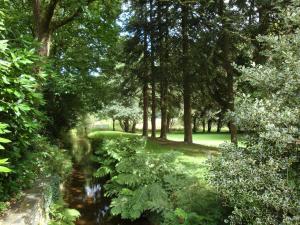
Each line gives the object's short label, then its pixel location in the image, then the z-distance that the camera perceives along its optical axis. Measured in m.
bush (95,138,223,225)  6.51
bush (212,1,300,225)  4.52
